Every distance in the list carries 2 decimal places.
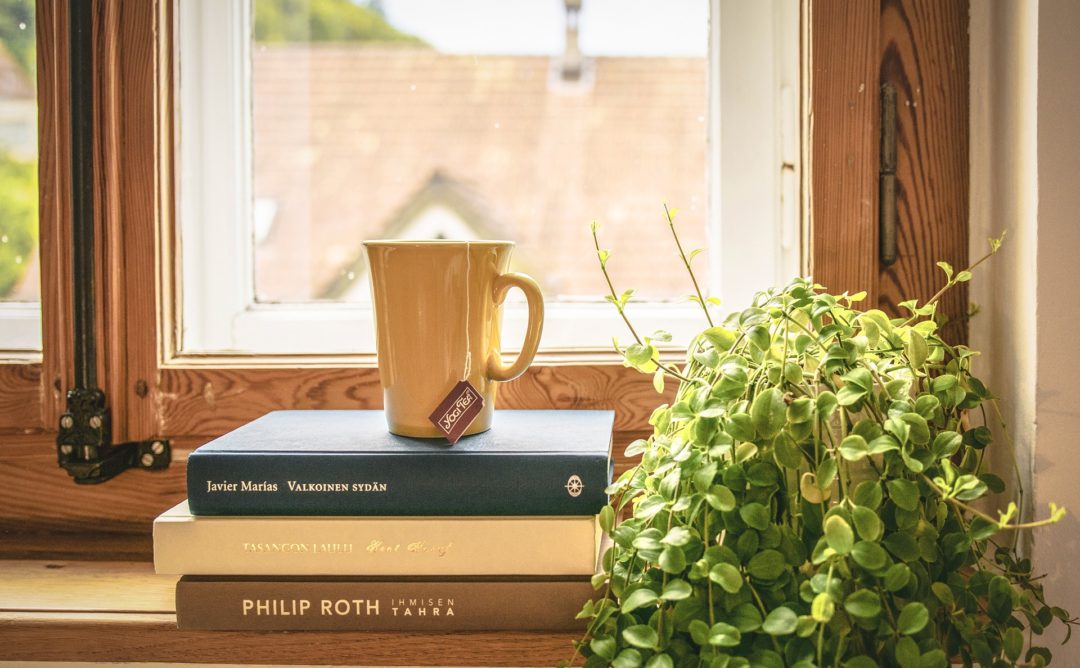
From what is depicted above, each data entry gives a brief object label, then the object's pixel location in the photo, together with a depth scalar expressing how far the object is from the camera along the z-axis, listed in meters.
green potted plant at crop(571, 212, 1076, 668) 0.63
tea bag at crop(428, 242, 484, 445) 0.84
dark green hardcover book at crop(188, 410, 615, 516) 0.79
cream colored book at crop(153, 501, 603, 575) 0.79
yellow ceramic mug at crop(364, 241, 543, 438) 0.83
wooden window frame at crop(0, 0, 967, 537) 0.96
